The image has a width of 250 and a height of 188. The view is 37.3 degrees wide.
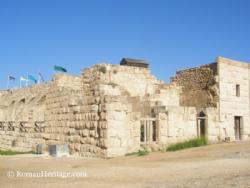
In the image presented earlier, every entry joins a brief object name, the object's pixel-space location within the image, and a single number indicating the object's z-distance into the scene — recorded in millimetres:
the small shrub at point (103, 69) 21933
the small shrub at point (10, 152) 16822
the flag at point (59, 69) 26045
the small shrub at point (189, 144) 15930
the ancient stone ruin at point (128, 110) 13898
